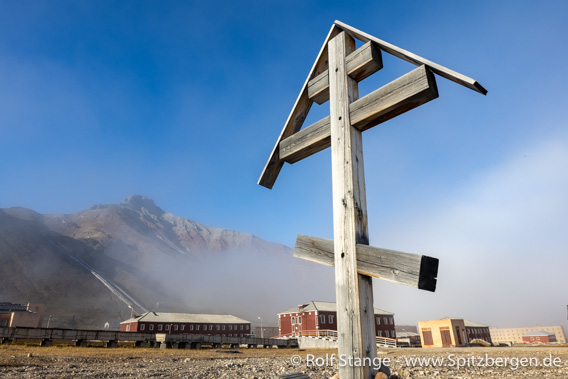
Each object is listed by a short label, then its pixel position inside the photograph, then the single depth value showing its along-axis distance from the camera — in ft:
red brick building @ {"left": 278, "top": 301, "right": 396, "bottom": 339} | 167.66
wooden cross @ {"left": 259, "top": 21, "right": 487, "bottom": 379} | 7.75
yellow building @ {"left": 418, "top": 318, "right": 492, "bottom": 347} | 146.92
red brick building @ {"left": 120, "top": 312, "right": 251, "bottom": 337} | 180.24
